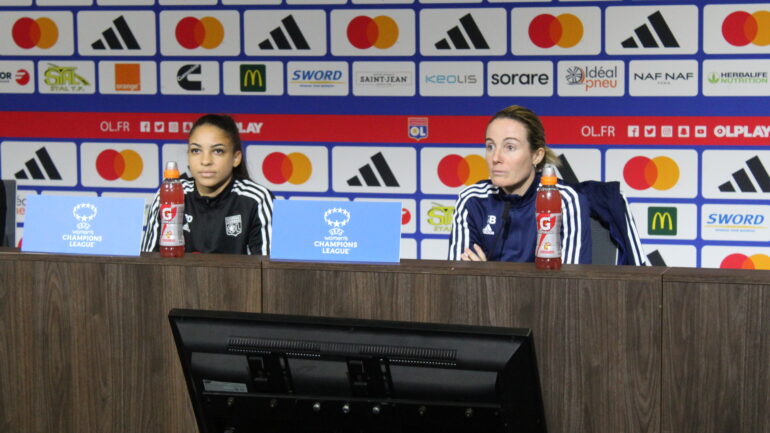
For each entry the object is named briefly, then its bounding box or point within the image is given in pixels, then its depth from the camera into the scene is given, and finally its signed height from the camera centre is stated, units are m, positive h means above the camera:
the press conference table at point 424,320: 8.24 -0.38
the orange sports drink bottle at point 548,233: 8.43 -0.19
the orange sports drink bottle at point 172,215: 8.68 -0.15
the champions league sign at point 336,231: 8.46 -0.19
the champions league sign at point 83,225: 8.59 -0.17
